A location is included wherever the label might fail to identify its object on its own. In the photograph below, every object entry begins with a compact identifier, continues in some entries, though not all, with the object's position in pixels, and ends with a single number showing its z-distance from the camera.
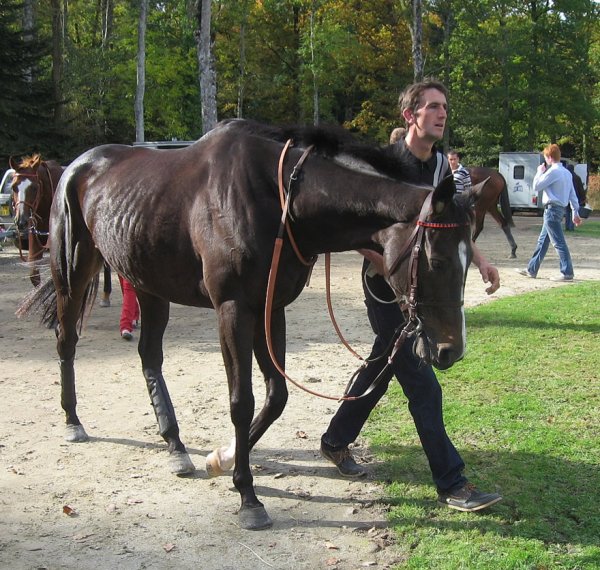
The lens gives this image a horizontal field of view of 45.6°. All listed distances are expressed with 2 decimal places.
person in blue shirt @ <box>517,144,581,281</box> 12.14
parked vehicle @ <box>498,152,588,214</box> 31.10
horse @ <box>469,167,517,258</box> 13.42
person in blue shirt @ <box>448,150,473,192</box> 7.86
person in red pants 8.27
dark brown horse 3.38
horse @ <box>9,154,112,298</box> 10.29
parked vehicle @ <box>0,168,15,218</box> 16.78
